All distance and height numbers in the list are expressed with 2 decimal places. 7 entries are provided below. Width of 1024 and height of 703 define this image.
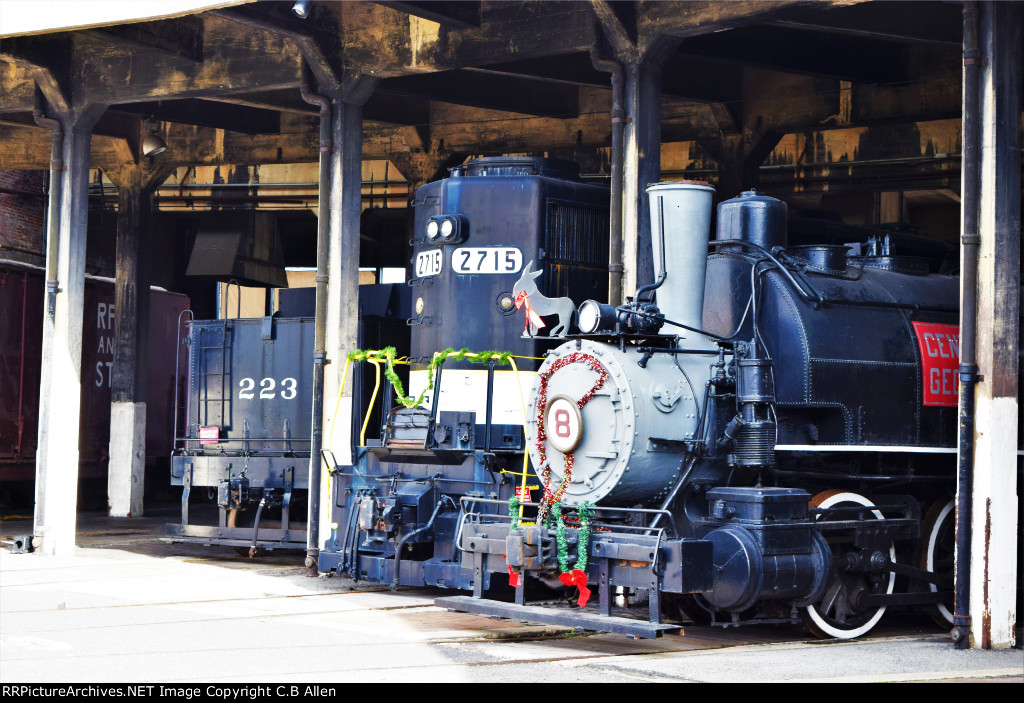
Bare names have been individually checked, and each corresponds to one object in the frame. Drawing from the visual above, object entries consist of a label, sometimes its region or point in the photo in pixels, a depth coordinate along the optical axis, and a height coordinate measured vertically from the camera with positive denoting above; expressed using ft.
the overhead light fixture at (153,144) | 59.31 +11.74
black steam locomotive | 27.27 -1.16
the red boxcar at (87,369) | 58.95 +1.17
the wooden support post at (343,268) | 41.50 +4.29
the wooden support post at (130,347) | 61.98 +2.26
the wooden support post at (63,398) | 46.47 -0.22
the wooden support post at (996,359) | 28.73 +1.17
